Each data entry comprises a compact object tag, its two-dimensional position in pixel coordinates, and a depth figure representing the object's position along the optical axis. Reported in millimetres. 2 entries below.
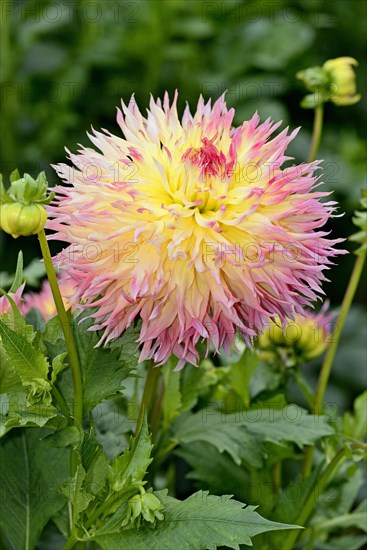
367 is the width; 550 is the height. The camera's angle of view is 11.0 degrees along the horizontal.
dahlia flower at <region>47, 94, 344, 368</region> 1111
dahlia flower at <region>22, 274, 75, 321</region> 1406
